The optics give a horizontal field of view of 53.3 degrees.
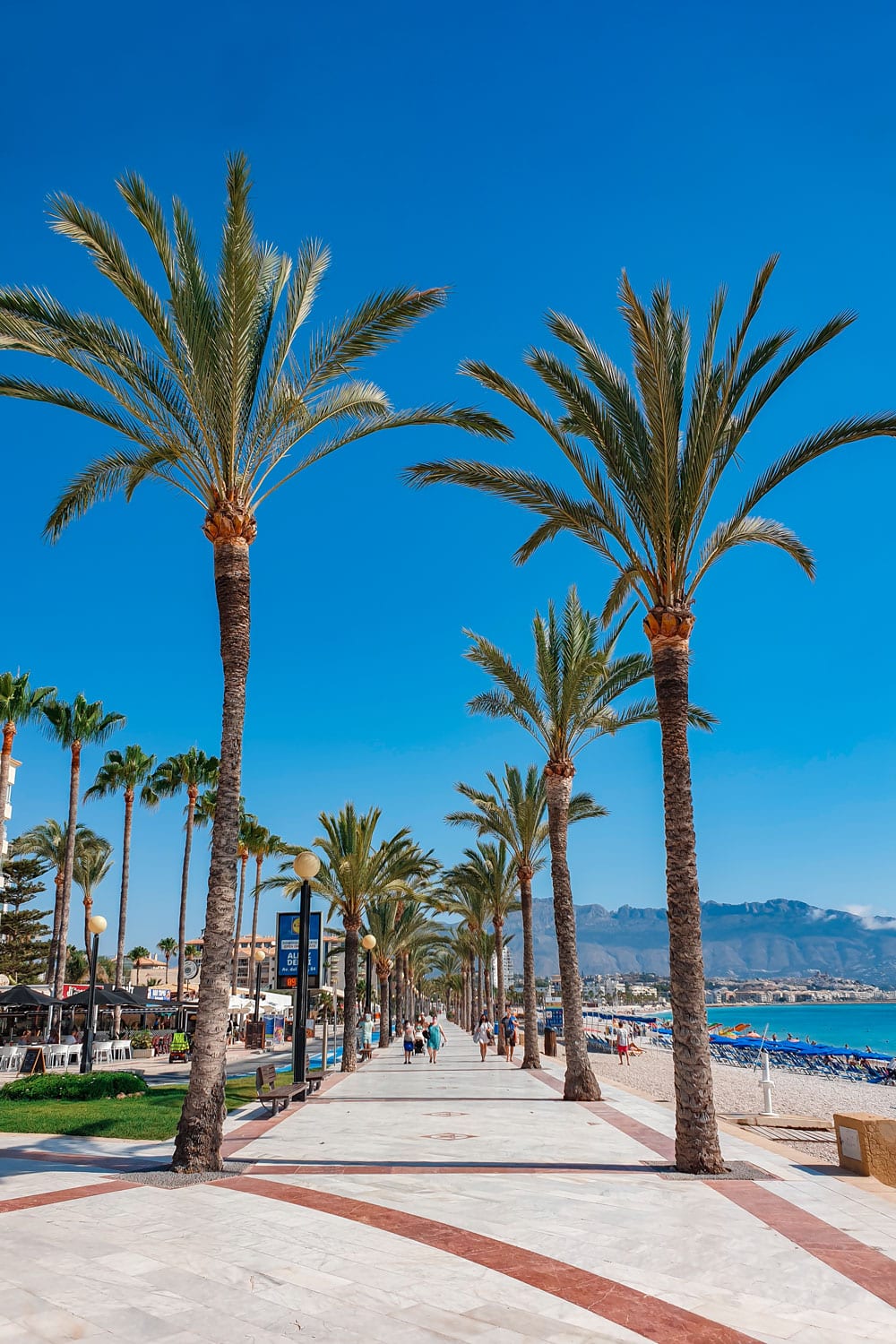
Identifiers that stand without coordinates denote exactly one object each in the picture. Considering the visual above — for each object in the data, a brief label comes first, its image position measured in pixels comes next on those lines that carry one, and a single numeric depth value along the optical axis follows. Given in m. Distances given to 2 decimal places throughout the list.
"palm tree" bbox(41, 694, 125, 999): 39.56
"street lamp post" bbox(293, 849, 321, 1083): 16.36
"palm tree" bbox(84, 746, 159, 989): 46.19
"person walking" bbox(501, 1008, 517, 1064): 31.79
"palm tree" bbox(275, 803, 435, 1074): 27.75
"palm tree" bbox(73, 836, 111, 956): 61.79
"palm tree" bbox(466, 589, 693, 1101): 19.33
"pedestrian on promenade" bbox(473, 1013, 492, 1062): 28.75
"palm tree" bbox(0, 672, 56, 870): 37.53
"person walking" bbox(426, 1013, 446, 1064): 28.42
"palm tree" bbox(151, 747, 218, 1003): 48.78
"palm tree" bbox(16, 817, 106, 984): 55.03
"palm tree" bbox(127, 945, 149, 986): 88.24
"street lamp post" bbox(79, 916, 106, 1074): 21.23
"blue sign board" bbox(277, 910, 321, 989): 19.36
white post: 16.61
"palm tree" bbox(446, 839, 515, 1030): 36.22
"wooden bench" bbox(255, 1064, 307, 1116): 14.30
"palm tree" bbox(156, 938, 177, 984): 103.06
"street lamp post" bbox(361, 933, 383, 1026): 26.00
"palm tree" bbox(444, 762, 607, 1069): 27.72
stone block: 9.80
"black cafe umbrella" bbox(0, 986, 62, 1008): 28.97
